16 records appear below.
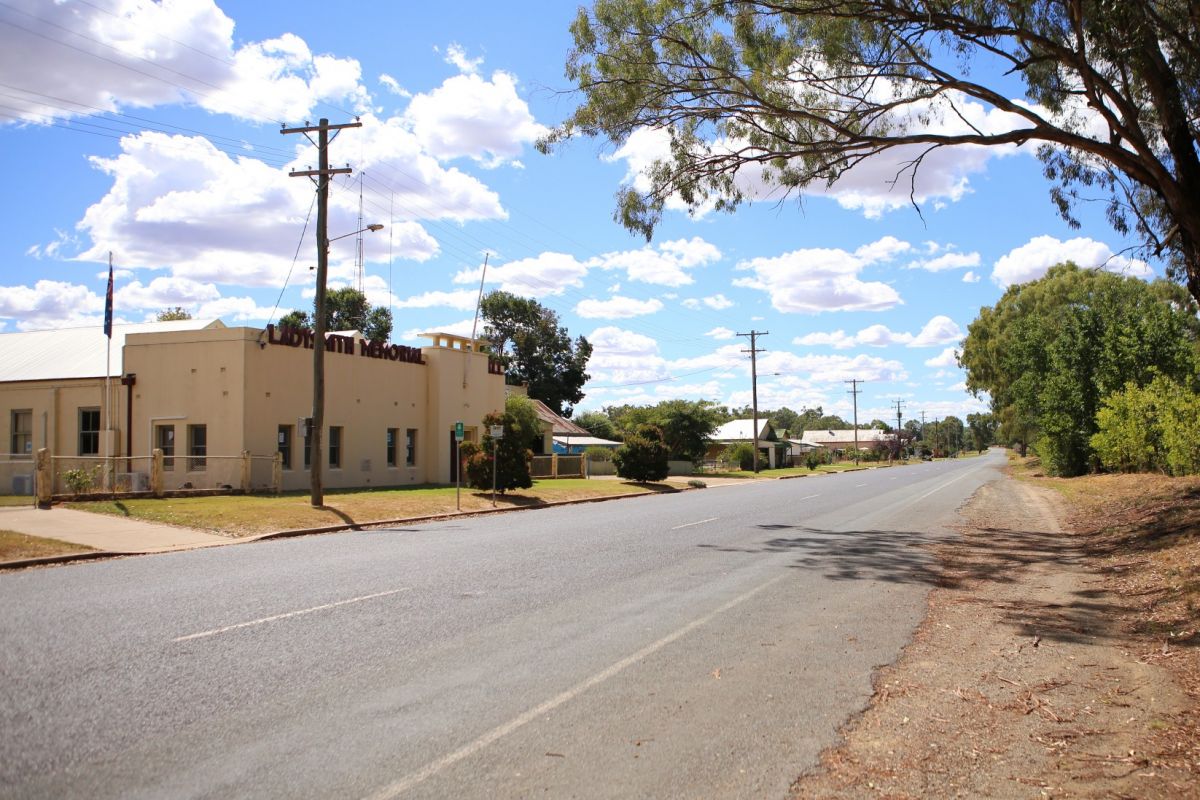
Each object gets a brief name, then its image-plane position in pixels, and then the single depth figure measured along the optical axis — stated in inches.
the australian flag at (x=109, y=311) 964.0
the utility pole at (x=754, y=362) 2445.6
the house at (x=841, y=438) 5909.5
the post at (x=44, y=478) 760.3
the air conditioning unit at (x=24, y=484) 891.1
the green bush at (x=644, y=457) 1630.2
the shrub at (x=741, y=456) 2977.4
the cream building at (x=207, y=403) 1072.8
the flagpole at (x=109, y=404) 874.1
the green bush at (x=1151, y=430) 935.7
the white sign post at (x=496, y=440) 1015.3
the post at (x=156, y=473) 877.2
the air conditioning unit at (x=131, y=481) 892.6
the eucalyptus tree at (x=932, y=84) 486.0
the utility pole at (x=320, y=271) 882.1
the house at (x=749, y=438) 3329.2
